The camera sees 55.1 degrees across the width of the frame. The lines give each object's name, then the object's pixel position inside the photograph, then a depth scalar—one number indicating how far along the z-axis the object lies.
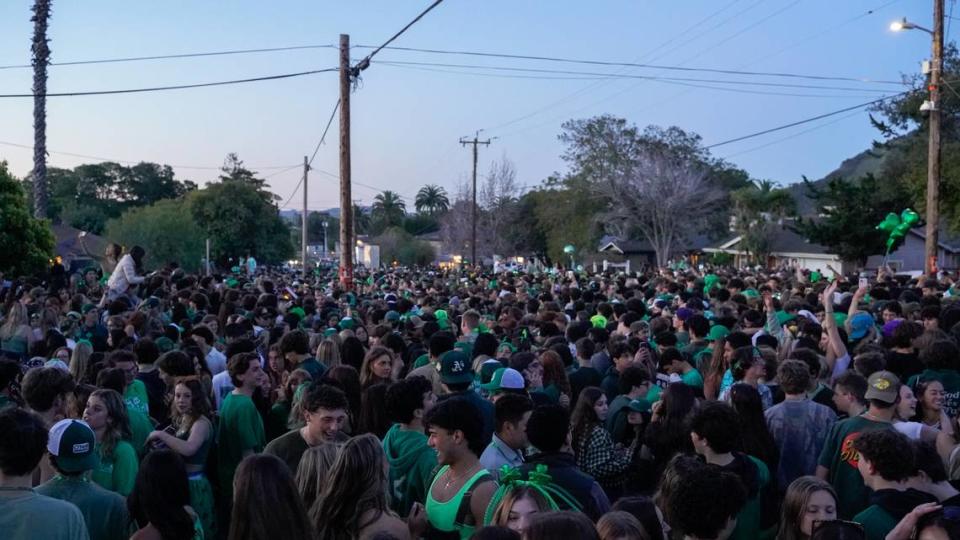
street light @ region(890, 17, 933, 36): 21.56
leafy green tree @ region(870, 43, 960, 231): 33.28
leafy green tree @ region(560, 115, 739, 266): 59.03
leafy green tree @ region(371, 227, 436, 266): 75.44
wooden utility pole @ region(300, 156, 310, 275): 41.86
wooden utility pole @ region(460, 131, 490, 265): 53.09
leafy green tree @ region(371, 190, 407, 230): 133.84
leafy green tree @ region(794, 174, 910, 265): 38.28
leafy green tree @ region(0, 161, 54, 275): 20.91
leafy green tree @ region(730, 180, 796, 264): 57.12
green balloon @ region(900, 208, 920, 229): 21.33
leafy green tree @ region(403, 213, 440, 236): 120.31
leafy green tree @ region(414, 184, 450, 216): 141.12
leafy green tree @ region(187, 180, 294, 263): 59.25
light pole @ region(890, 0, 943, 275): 22.06
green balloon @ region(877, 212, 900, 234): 20.89
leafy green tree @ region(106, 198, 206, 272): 44.44
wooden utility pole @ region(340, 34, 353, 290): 19.25
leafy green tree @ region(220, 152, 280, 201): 74.06
